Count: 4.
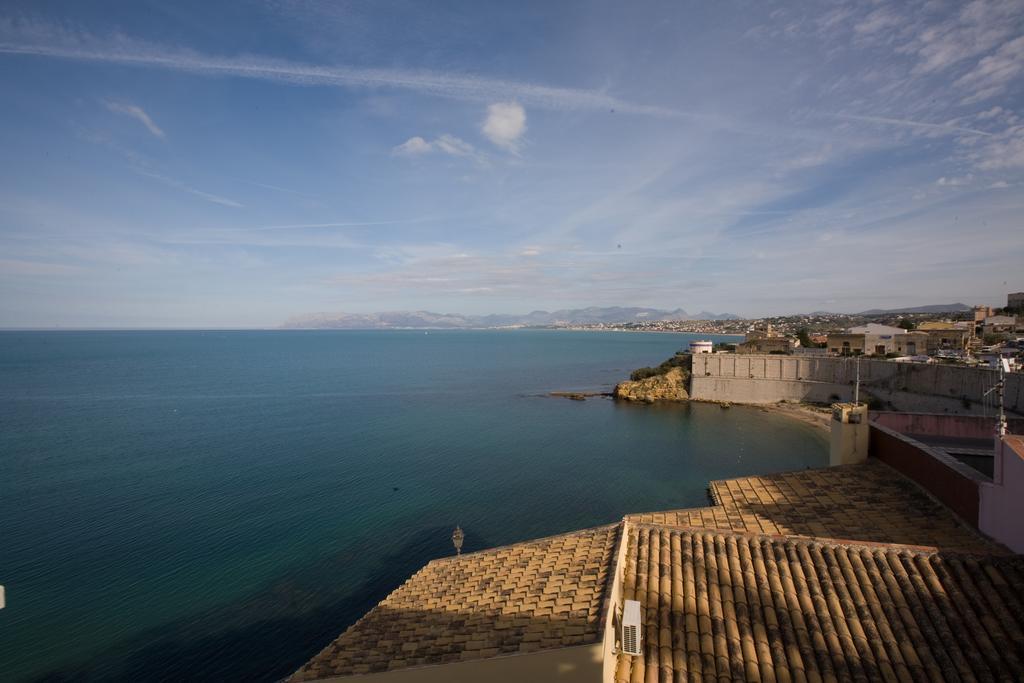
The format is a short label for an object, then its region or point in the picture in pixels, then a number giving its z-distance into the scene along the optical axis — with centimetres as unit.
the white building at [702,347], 6307
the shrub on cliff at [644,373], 6391
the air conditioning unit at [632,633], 605
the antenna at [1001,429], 835
